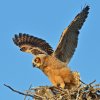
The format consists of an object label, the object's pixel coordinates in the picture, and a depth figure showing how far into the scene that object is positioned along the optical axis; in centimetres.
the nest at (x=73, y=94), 1349
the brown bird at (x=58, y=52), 1530
